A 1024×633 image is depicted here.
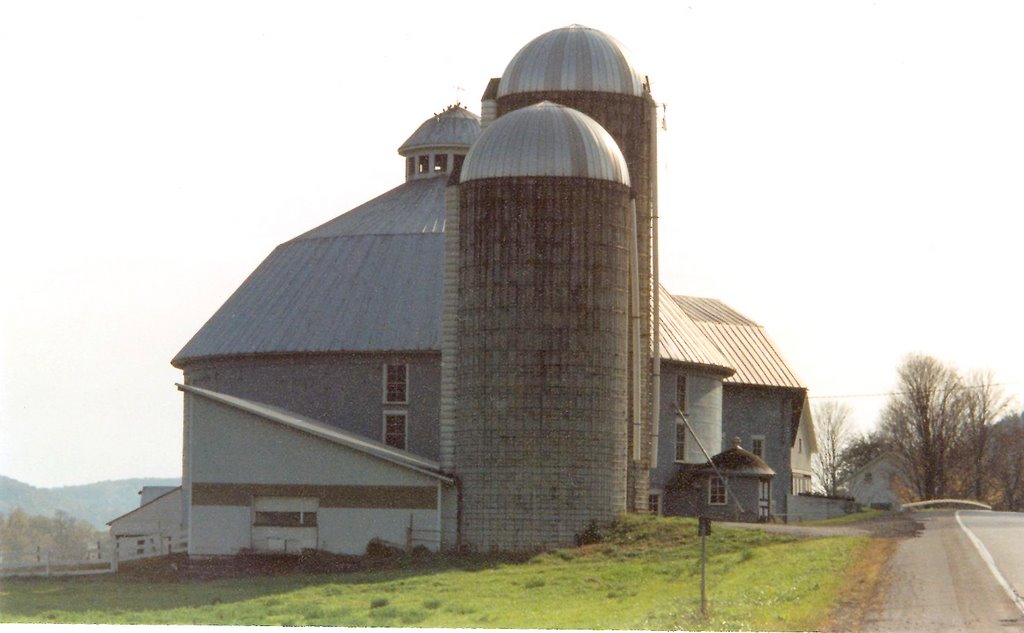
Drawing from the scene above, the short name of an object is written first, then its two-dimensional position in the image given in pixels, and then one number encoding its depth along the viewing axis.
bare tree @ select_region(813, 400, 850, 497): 130.38
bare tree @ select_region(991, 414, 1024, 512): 102.75
